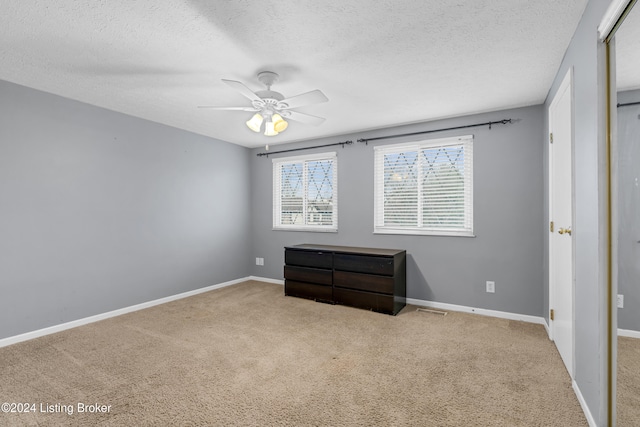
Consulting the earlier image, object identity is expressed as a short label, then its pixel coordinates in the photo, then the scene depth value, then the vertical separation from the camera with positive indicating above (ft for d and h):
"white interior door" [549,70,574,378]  7.46 -0.24
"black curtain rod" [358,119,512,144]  11.82 +3.44
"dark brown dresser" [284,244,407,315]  12.42 -2.67
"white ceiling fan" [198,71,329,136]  8.33 +3.07
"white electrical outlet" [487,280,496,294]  12.09 -2.85
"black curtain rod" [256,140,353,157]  15.32 +3.44
